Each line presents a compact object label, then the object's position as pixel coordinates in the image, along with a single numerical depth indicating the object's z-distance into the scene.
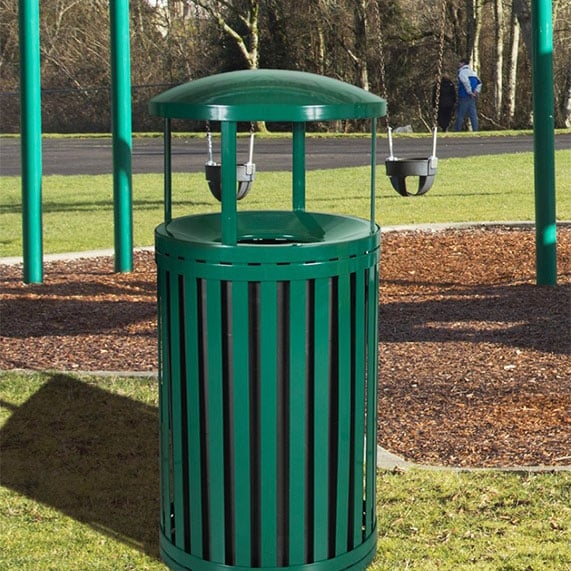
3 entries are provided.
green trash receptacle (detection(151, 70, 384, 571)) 3.90
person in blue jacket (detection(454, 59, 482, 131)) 26.42
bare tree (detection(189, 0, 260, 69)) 31.56
